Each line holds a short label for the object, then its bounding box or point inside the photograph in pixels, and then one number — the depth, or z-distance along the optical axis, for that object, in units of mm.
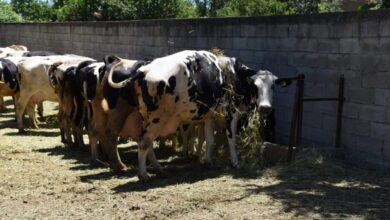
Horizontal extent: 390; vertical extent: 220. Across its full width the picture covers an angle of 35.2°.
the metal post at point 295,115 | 8812
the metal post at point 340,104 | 8914
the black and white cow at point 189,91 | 8086
